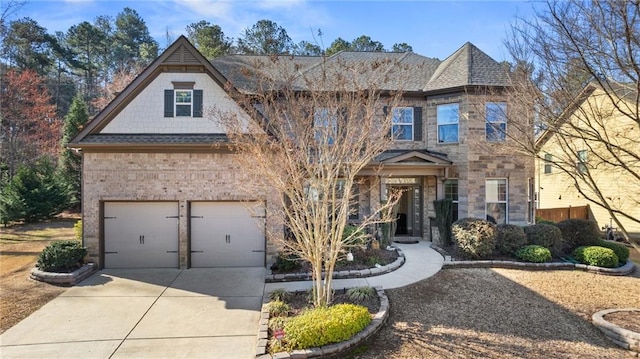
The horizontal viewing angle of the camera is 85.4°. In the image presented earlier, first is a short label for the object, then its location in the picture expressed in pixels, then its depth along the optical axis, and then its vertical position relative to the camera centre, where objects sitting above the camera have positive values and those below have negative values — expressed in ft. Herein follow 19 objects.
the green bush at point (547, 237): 38.32 -6.37
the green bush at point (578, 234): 39.70 -6.16
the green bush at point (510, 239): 37.65 -6.47
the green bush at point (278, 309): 23.62 -8.97
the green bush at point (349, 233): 36.47 -6.01
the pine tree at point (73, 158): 70.85 +4.07
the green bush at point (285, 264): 32.90 -8.15
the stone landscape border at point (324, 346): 18.85 -9.48
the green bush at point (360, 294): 26.07 -8.78
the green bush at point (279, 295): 25.99 -8.86
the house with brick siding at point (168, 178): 35.86 +0.02
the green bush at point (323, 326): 19.53 -8.65
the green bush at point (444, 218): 43.57 -4.91
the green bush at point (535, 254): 35.96 -7.75
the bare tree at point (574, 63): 19.90 +7.60
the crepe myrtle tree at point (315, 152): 23.71 +1.94
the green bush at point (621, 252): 36.55 -7.54
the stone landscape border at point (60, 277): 30.71 -8.93
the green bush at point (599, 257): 34.99 -7.82
